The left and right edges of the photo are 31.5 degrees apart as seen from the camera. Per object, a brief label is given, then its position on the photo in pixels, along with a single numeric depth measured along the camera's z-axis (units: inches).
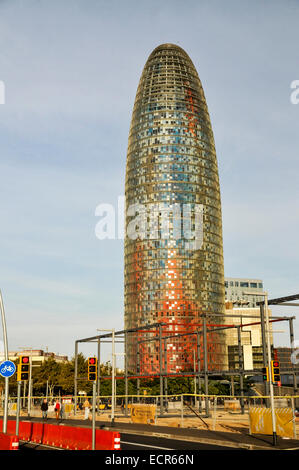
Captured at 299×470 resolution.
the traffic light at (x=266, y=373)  1028.9
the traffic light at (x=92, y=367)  881.0
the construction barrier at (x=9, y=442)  713.0
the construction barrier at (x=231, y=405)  2437.0
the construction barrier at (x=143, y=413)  1480.1
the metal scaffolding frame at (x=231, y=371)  1573.2
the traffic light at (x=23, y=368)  982.4
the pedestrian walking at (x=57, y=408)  1748.4
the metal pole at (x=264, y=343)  1547.7
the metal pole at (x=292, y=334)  1662.3
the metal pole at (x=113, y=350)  1587.1
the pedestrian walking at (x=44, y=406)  1765.5
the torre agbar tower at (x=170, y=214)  6102.4
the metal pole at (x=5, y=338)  986.8
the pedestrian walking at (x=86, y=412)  1787.6
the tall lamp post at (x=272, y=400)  903.1
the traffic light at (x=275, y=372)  943.0
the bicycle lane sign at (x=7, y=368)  912.3
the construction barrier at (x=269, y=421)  1005.8
